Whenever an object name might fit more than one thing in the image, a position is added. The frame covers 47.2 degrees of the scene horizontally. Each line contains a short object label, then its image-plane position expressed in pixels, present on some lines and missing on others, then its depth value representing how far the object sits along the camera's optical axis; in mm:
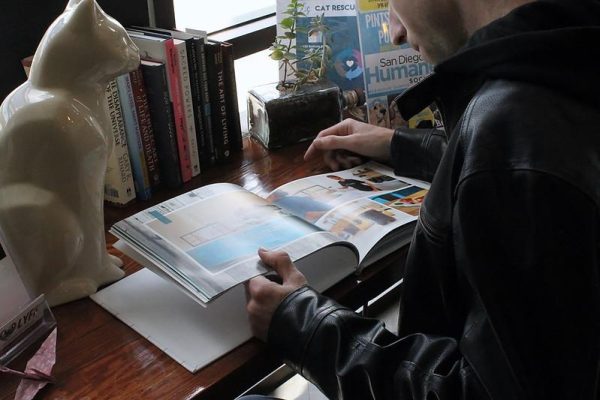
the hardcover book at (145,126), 1138
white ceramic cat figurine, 833
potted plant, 1379
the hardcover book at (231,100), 1269
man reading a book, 637
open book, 859
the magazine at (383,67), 1414
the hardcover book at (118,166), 1121
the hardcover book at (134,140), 1125
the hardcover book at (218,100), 1242
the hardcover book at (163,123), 1149
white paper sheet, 835
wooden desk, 778
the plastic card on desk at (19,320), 813
